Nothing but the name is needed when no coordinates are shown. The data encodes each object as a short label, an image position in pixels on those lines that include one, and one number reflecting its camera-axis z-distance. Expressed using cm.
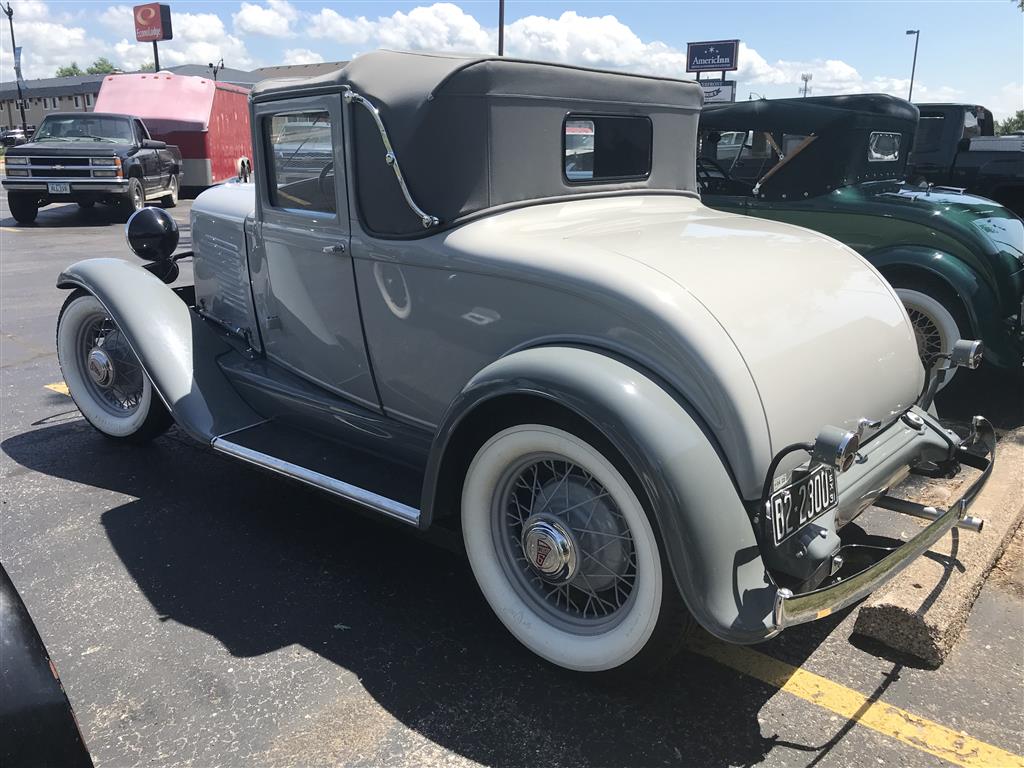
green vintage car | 518
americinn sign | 5141
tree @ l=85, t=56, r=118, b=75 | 10525
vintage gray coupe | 225
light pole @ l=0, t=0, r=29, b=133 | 3459
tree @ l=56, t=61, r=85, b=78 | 10785
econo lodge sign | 4316
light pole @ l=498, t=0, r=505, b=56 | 1959
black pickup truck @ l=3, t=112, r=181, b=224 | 1394
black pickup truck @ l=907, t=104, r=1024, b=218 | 966
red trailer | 1975
